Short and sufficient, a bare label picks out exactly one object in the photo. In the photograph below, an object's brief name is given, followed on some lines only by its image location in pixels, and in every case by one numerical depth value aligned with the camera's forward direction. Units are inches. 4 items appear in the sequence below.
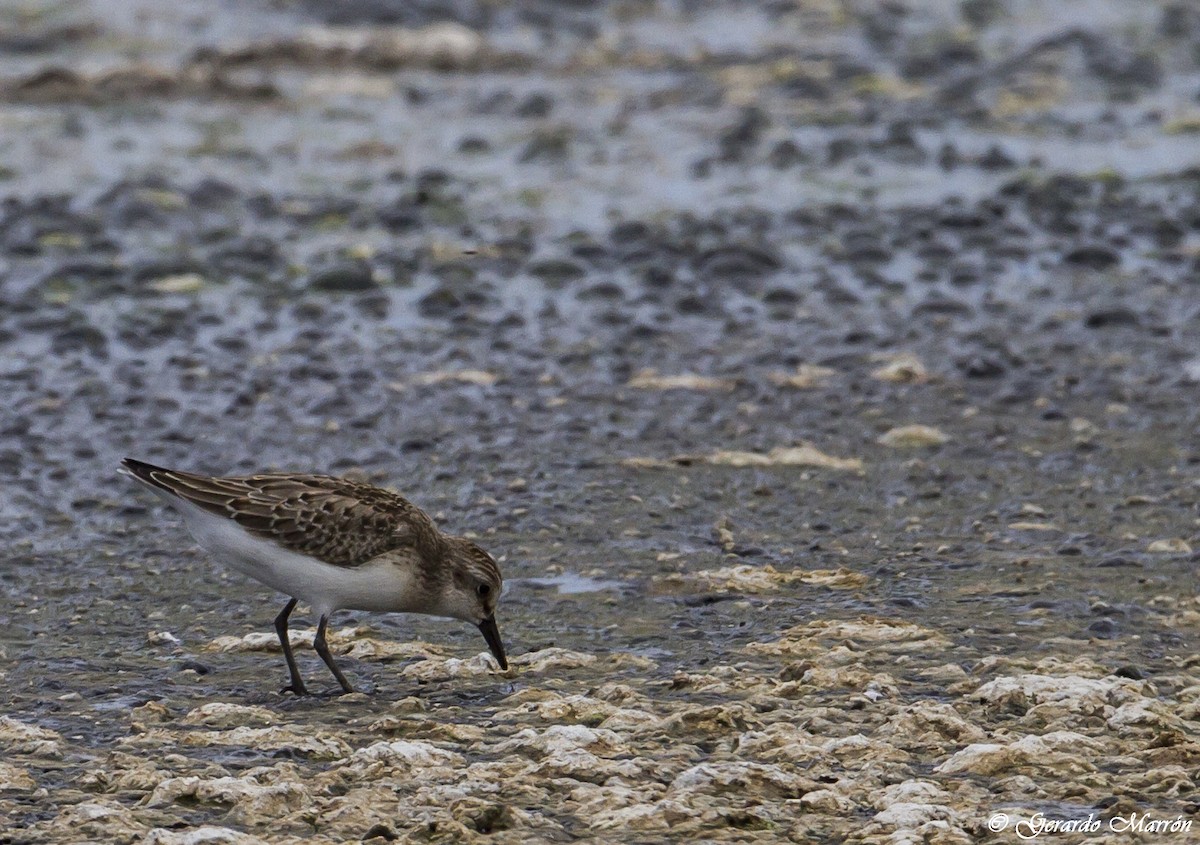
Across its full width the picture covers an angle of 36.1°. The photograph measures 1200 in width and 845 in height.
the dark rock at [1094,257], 555.8
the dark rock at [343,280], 534.3
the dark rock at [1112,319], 506.3
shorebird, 304.0
